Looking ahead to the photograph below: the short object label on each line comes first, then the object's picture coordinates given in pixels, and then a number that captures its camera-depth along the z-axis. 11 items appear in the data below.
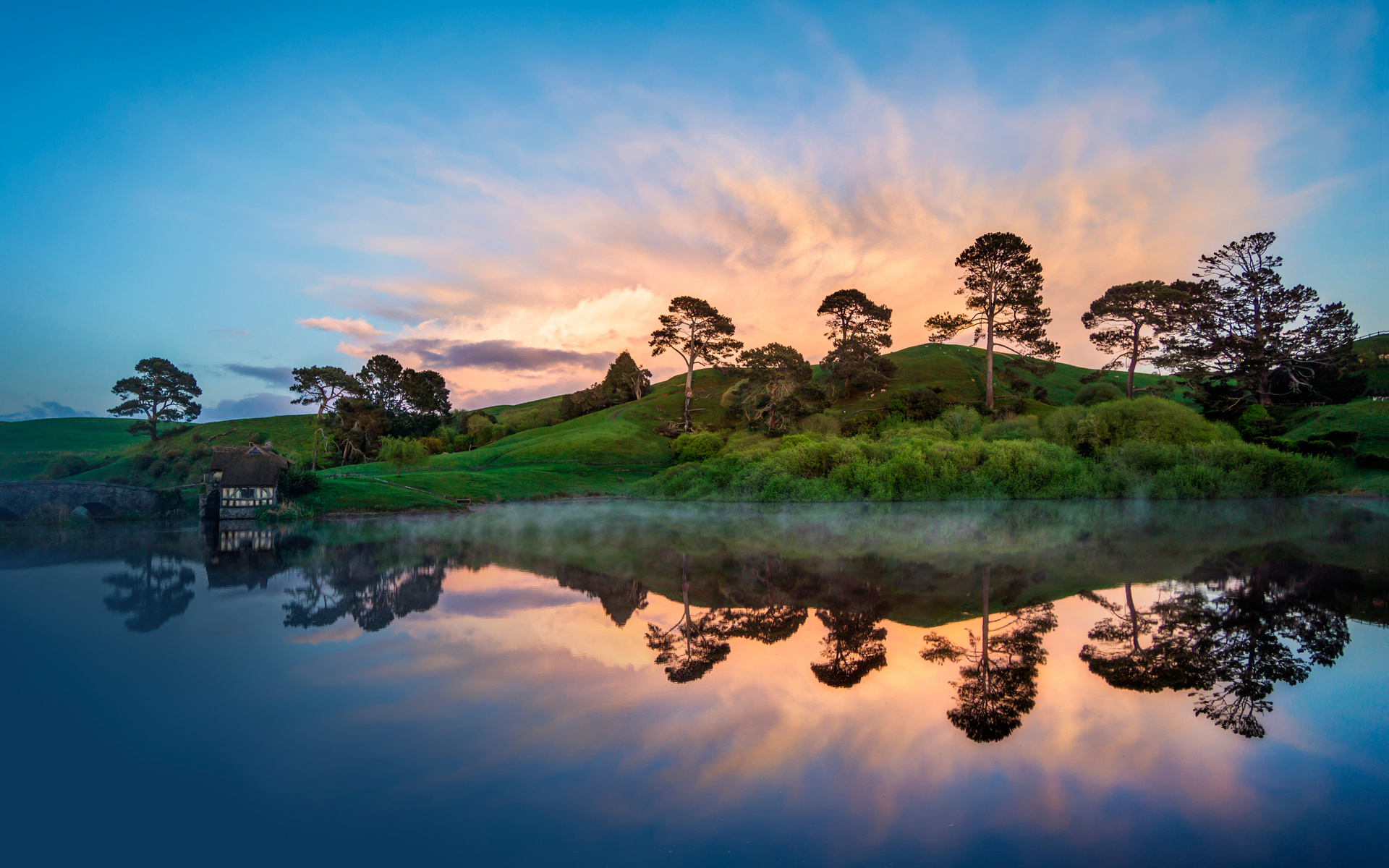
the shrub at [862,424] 47.09
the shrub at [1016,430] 37.59
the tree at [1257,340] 42.31
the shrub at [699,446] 47.75
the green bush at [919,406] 47.44
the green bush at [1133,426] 34.53
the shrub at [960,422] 41.47
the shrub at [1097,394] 48.84
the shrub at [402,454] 43.69
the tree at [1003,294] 45.75
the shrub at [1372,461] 32.12
